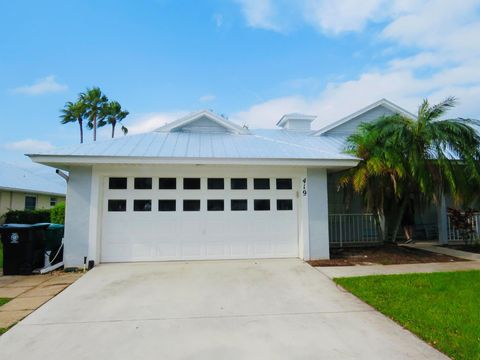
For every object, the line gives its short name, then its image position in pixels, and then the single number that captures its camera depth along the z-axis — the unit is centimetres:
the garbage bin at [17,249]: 727
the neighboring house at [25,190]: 1705
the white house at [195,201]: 780
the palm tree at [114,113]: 2962
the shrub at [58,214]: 1570
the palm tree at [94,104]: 2849
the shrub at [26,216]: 1614
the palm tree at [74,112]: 2855
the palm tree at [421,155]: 850
